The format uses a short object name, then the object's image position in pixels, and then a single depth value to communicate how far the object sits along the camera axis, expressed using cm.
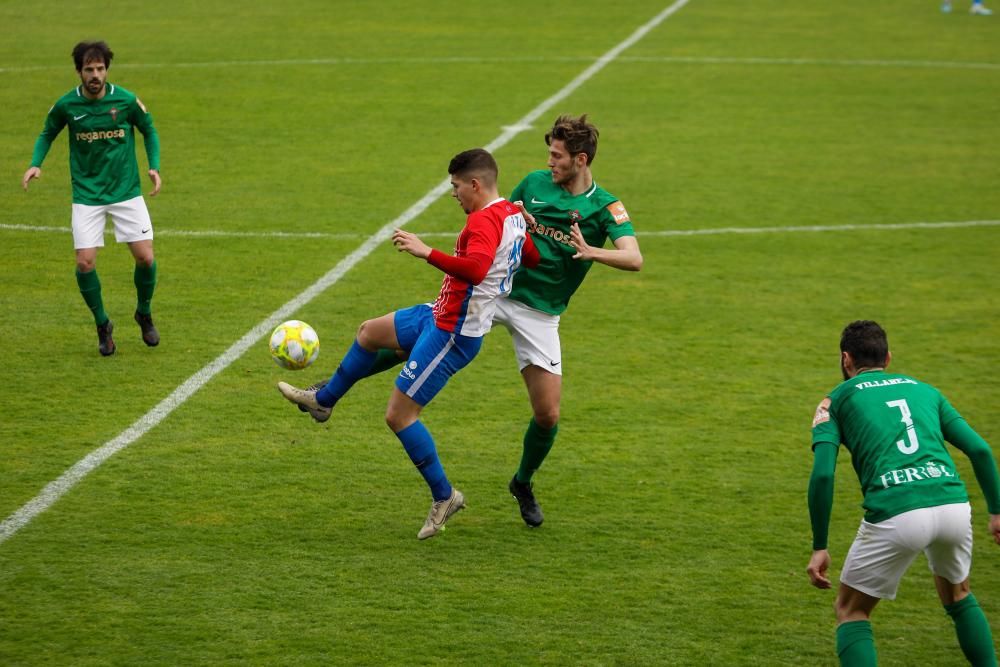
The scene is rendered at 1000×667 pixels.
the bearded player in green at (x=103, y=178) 2039
